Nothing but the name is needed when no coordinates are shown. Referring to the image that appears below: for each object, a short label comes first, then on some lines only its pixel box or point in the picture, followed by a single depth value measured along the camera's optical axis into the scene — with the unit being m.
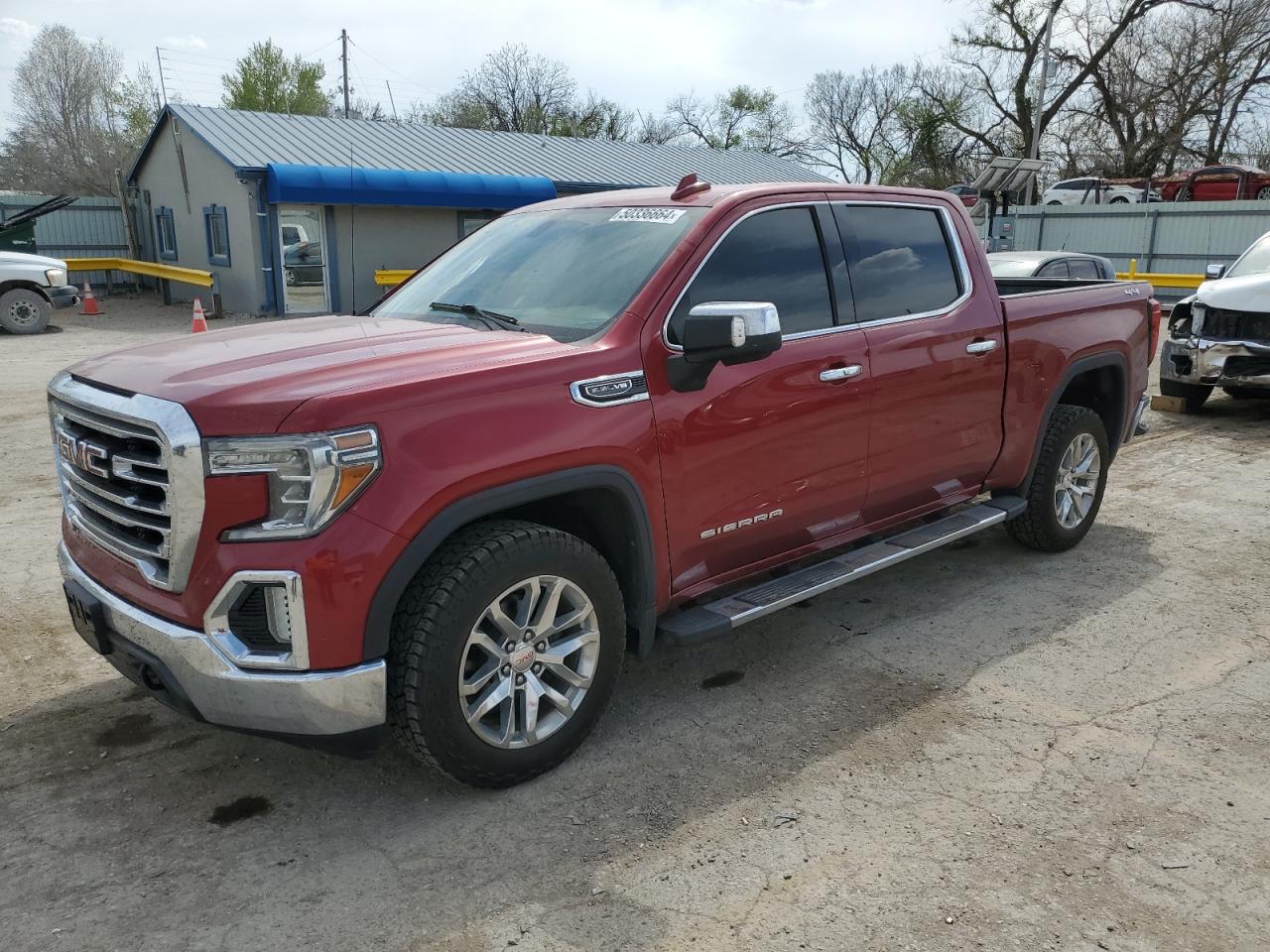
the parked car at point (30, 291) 17.03
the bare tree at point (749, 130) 60.62
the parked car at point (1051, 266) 10.06
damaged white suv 9.06
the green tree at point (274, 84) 49.69
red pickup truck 2.77
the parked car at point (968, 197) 12.17
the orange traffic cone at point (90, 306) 21.08
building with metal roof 20.89
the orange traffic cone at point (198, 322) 13.91
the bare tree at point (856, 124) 56.92
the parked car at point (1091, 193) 30.95
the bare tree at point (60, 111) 56.09
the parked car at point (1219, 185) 26.78
